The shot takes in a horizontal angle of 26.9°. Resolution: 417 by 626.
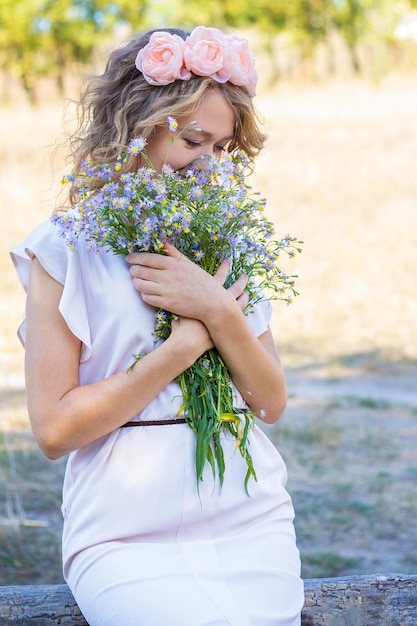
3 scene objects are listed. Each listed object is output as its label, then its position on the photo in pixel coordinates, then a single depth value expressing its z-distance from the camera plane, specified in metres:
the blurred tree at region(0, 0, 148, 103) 31.20
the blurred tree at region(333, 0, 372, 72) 31.94
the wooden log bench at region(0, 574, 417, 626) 2.32
